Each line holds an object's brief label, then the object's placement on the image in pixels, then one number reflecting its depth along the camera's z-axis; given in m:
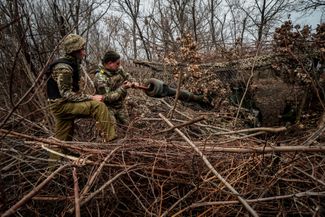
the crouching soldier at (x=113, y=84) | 4.56
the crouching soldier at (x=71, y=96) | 3.88
